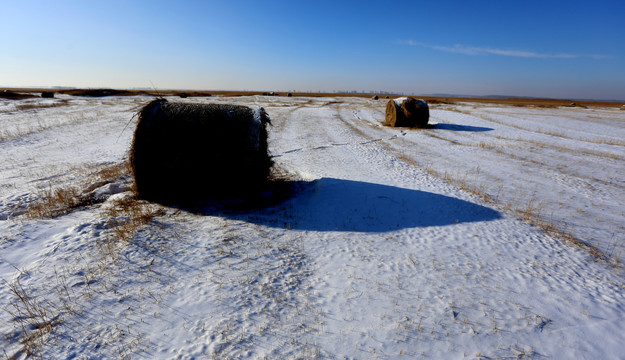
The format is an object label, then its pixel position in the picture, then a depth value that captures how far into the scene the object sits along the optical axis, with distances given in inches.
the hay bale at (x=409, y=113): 887.1
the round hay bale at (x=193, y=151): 285.3
